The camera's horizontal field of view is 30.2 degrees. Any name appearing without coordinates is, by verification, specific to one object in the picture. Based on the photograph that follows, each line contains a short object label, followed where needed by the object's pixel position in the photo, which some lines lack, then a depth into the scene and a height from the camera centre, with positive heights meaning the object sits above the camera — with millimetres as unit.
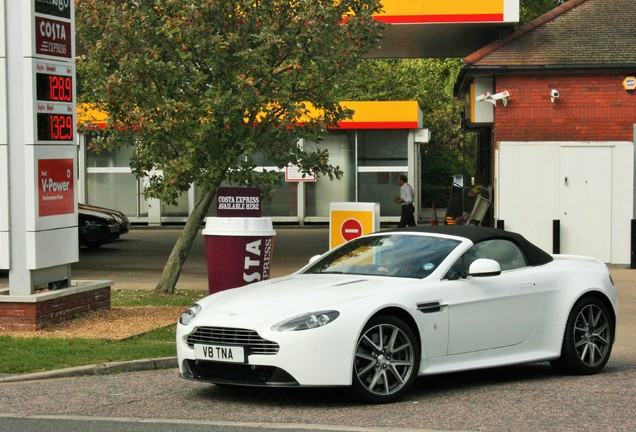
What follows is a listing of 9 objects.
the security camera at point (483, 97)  23938 +1504
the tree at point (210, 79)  16359 +1331
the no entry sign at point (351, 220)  15312 -642
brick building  23031 +778
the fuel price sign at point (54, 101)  13156 +818
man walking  30453 -826
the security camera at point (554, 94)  23656 +1521
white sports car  8398 -1112
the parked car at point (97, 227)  29109 -1347
